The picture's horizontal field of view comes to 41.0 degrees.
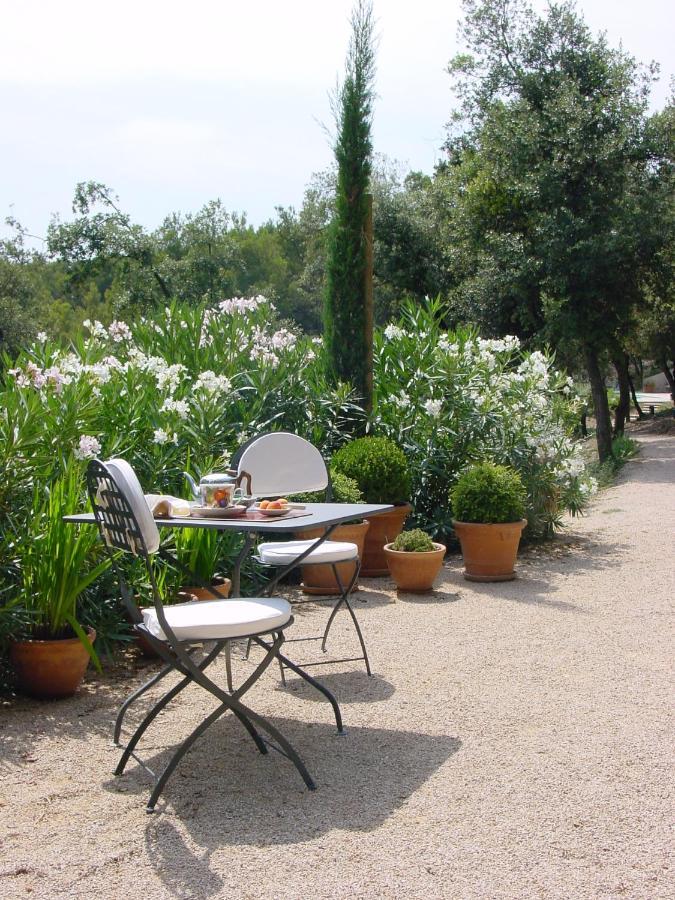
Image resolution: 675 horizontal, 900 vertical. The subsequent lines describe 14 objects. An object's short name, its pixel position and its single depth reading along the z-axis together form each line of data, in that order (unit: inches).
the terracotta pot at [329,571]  239.0
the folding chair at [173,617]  112.0
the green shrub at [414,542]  236.1
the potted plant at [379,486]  262.8
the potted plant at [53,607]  150.5
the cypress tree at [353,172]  318.3
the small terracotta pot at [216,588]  189.5
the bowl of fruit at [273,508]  135.9
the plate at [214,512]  135.0
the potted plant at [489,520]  250.5
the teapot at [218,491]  138.5
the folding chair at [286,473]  169.3
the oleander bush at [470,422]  294.7
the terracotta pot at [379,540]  263.6
